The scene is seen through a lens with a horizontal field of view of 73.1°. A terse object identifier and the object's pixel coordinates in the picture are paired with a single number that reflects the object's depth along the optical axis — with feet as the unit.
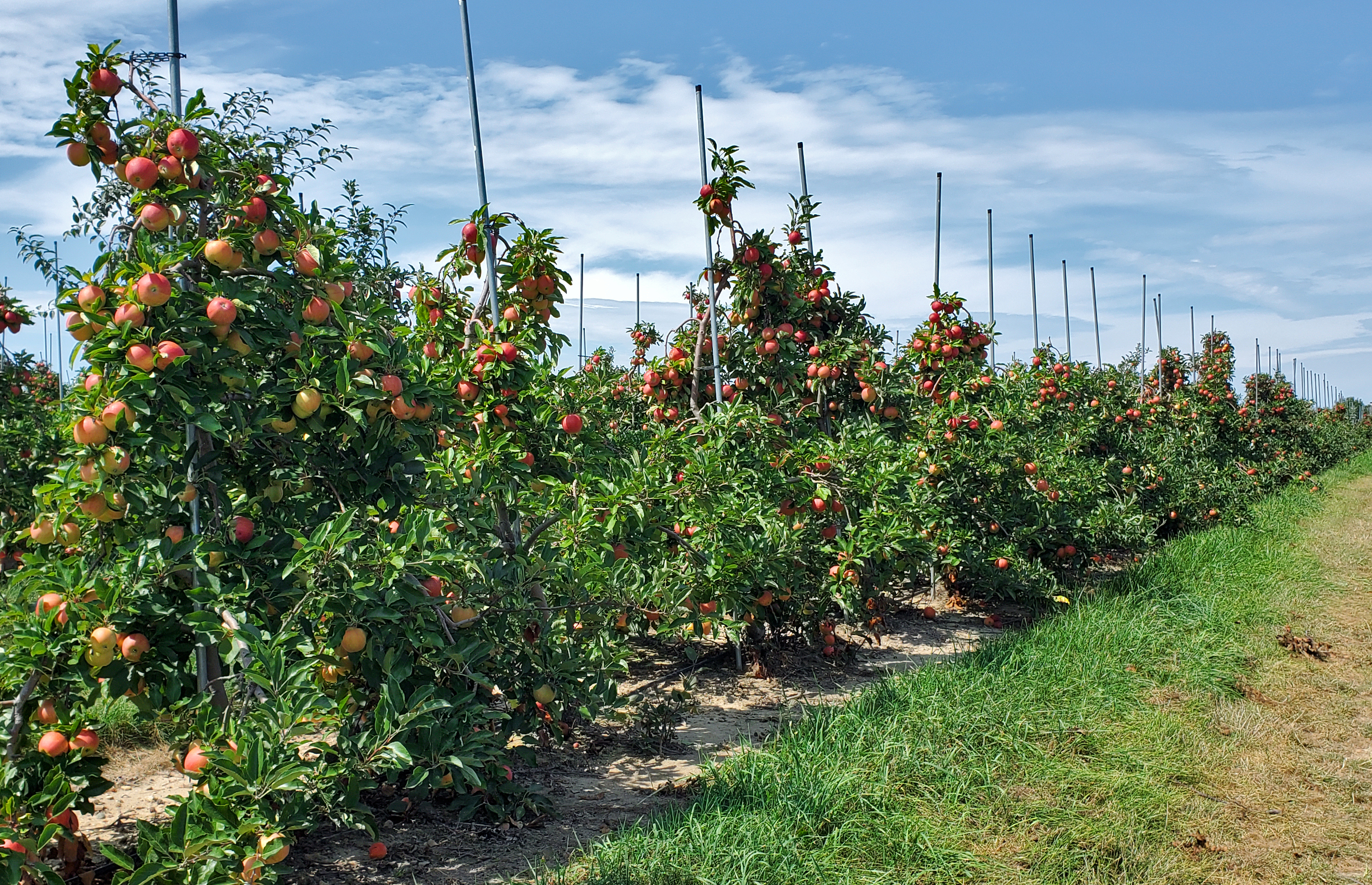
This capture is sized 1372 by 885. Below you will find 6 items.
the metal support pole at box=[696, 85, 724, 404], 17.53
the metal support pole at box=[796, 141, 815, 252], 20.52
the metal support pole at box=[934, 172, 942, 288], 25.39
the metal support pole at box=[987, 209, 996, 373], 31.65
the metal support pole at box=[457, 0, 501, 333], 13.14
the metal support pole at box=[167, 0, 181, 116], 9.20
